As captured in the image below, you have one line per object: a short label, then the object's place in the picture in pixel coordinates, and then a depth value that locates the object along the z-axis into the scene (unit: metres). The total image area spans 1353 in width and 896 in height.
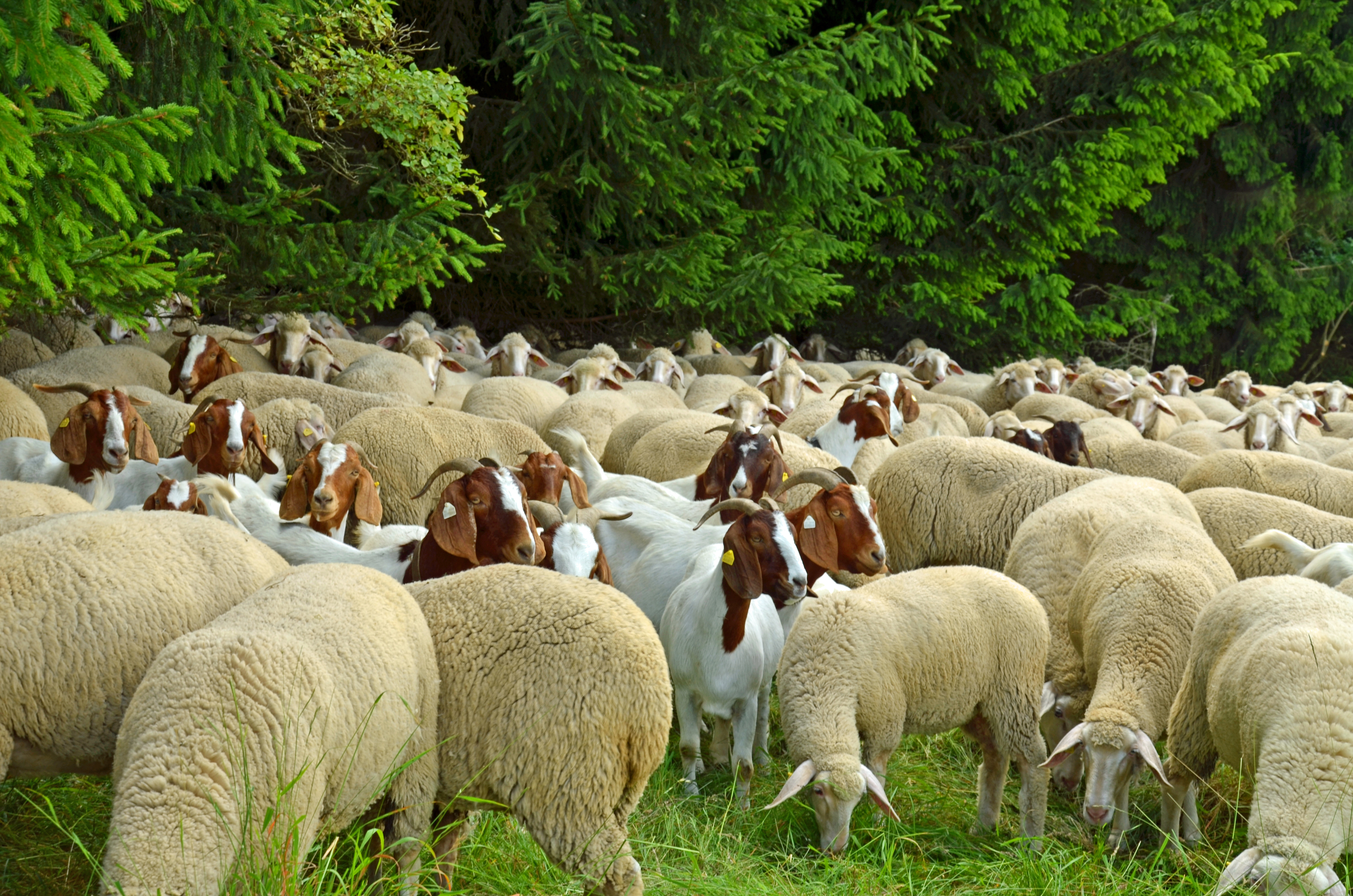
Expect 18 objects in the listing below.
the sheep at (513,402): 17.00
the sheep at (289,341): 18.67
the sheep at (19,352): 17.30
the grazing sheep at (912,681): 8.39
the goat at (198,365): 16.44
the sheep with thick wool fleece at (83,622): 6.03
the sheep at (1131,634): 8.34
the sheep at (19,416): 13.44
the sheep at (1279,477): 14.18
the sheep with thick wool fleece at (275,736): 4.79
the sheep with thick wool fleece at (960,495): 13.43
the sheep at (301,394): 15.49
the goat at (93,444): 11.70
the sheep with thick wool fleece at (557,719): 6.13
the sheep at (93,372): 14.86
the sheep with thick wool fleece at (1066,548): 10.30
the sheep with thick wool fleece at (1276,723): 6.69
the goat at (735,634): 8.90
